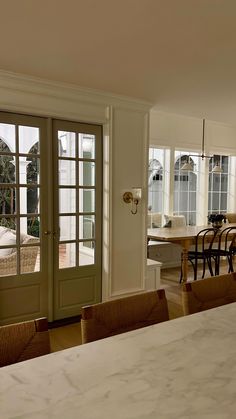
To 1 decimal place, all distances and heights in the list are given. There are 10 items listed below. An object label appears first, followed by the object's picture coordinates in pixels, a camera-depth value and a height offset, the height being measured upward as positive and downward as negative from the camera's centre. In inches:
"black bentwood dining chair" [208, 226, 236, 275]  195.8 -31.6
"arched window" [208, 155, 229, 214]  269.3 +8.2
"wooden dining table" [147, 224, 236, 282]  175.6 -22.2
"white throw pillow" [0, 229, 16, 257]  123.0 -17.3
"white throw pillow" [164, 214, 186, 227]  233.6 -17.4
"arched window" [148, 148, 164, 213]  238.8 +12.8
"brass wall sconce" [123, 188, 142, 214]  150.9 -1.2
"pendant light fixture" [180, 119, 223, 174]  217.6 +27.0
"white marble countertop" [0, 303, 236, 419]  32.0 -21.0
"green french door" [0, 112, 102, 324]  124.1 -9.0
